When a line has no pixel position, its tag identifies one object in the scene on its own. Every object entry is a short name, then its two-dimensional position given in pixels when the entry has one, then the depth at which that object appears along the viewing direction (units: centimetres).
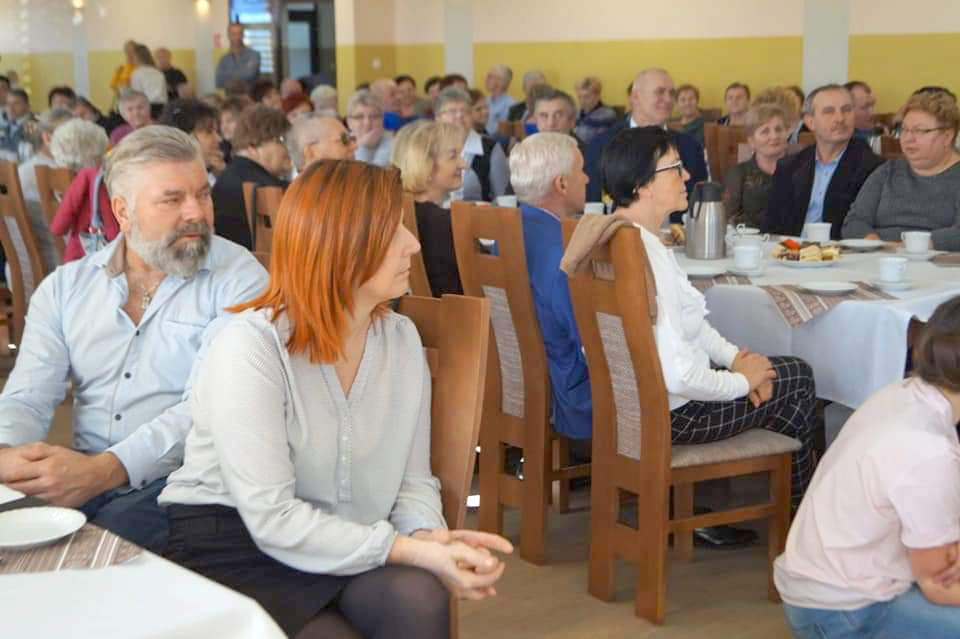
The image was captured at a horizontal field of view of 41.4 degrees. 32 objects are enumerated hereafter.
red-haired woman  187
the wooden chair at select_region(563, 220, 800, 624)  289
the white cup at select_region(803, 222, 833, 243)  423
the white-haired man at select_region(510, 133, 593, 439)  332
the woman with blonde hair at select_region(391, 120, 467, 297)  386
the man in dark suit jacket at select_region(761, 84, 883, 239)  494
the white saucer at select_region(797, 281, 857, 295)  321
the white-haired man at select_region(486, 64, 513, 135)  1148
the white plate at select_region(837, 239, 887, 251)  403
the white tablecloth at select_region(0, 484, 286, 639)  129
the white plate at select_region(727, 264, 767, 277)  352
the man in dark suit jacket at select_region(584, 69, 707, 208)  575
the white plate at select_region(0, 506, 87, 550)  156
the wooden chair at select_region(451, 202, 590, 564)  334
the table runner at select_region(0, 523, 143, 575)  146
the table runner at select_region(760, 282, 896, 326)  316
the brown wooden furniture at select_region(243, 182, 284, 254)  418
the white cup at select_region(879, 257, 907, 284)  325
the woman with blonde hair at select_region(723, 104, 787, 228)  527
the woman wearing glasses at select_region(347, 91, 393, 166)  669
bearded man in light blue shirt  246
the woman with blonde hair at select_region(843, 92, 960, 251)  431
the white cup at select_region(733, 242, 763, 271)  351
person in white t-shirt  207
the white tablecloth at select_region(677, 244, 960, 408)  308
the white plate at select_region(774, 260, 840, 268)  364
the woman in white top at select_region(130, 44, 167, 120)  1105
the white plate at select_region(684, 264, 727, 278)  350
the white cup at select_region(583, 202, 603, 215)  448
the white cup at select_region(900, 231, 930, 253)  383
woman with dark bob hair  296
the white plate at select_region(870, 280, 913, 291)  325
